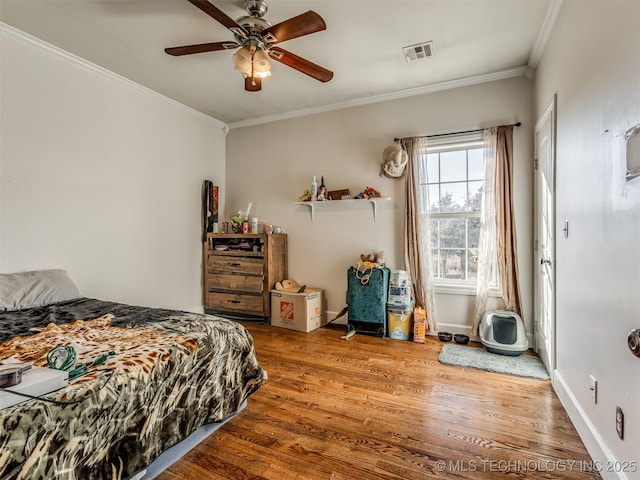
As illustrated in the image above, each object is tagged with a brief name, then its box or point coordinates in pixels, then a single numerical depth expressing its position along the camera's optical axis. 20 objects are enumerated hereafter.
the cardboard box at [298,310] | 3.70
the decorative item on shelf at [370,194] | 3.69
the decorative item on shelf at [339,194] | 3.82
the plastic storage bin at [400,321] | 3.39
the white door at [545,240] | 2.35
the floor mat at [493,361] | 2.56
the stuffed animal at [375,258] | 3.64
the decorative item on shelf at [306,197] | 4.04
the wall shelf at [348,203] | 3.74
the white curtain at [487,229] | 3.19
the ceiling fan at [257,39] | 1.96
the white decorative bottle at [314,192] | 3.95
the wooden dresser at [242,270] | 3.96
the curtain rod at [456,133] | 3.14
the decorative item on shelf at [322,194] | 3.93
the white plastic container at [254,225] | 4.18
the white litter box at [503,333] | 2.88
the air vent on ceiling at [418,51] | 2.74
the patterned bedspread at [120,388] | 1.05
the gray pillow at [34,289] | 2.28
